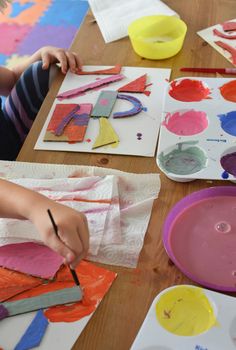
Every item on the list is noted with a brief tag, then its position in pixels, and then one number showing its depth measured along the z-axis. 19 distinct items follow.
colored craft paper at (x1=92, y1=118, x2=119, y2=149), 0.83
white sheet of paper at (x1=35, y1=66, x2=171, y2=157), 0.82
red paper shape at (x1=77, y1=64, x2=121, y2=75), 1.00
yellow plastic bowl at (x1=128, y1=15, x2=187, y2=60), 1.04
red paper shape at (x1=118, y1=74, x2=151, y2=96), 0.94
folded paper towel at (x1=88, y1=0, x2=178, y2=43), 1.12
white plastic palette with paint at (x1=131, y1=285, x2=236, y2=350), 0.53
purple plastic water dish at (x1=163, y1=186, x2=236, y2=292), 0.61
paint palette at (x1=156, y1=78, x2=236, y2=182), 0.75
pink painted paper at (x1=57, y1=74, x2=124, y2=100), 0.95
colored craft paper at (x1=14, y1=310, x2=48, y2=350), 0.56
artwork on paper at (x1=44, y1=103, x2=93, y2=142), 0.85
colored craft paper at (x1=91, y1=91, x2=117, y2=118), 0.89
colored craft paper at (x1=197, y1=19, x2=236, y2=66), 1.01
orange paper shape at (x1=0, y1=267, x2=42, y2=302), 0.62
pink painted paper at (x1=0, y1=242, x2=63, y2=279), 0.64
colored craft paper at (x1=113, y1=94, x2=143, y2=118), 0.88
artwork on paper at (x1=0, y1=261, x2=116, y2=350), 0.57
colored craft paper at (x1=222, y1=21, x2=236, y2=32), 1.07
